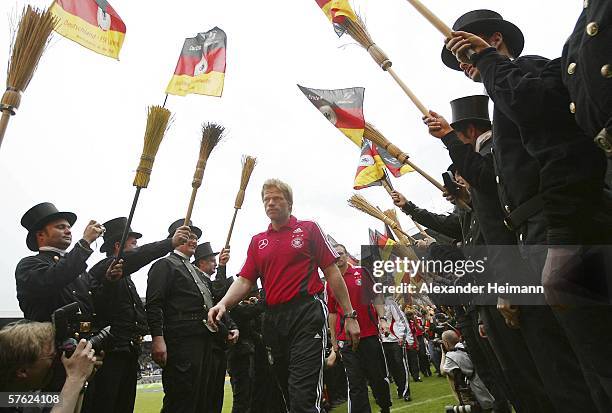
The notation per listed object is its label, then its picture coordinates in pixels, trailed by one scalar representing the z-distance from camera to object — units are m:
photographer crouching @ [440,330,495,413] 5.61
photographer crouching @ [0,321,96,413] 2.34
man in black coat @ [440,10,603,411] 1.96
